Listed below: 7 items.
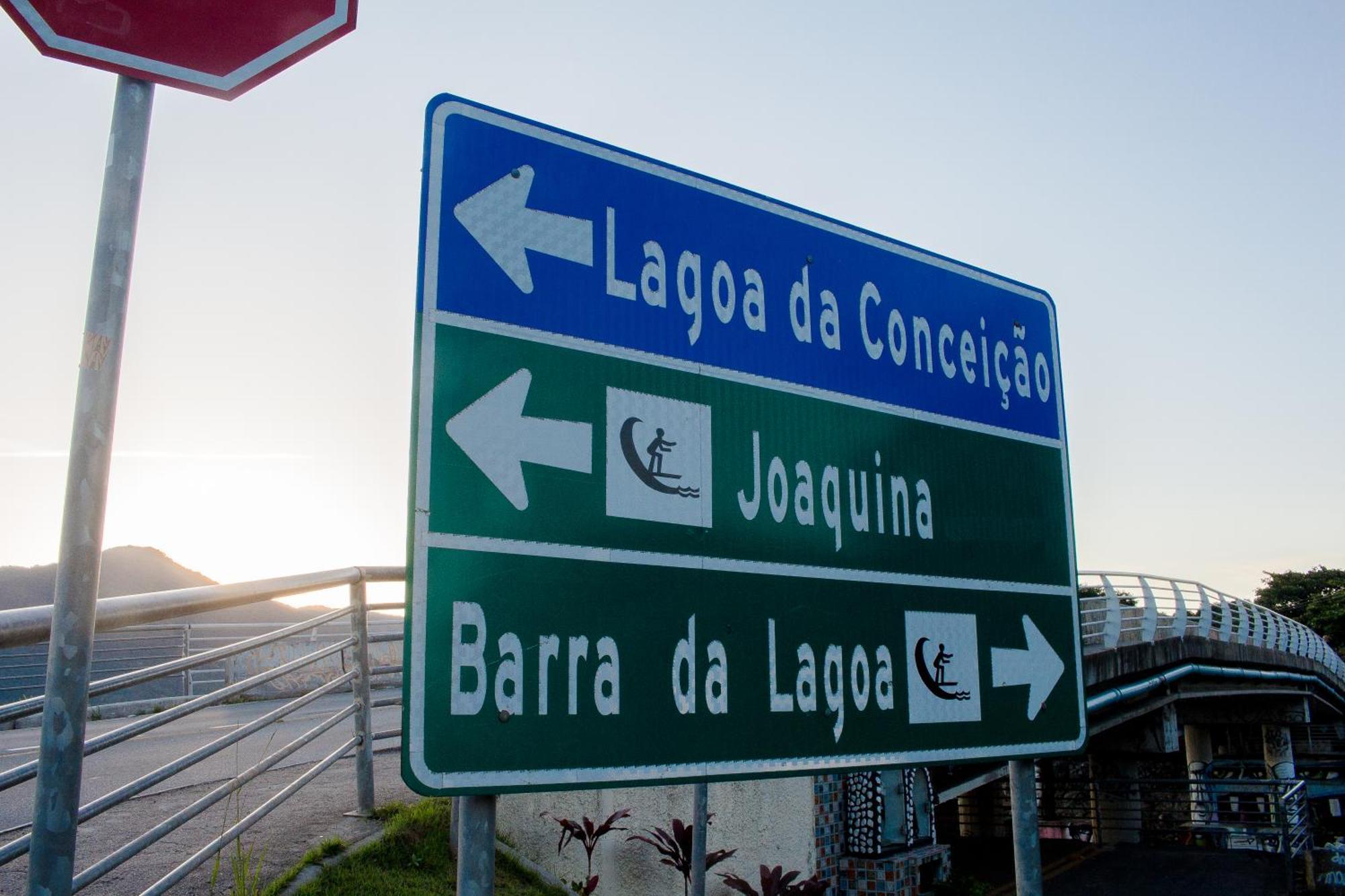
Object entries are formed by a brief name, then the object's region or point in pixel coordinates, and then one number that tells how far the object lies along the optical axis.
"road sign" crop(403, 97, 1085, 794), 2.18
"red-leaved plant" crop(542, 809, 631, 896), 6.63
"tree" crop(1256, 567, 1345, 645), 81.75
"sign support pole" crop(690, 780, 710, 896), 4.21
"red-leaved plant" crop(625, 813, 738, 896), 6.60
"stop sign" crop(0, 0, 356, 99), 1.89
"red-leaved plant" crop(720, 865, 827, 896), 6.24
